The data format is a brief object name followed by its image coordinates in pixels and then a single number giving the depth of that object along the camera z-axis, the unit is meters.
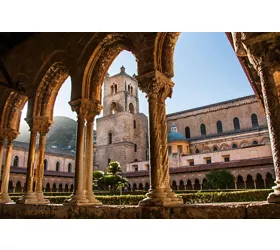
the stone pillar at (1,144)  8.76
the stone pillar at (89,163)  5.74
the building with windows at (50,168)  21.92
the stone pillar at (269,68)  3.15
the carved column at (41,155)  6.97
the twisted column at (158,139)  4.35
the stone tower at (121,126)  35.34
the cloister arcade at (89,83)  3.36
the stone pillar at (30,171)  6.77
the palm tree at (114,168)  22.11
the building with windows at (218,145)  20.17
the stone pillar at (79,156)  5.52
